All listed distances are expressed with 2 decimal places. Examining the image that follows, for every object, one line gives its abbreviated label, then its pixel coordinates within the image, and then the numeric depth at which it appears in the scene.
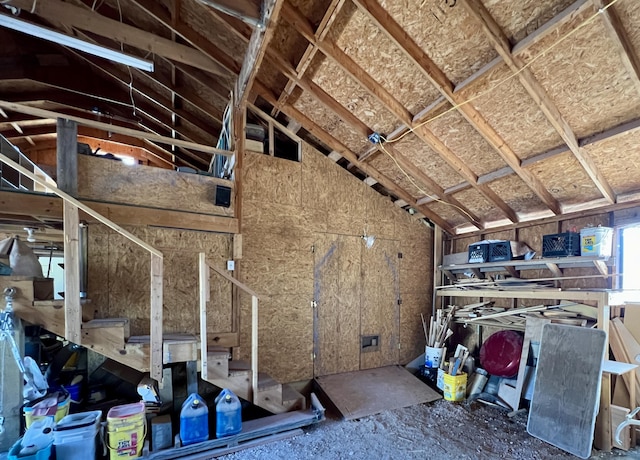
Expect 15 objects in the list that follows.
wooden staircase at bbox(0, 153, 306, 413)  2.67
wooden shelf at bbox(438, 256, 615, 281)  3.58
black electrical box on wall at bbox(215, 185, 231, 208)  3.79
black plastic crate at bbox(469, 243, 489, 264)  4.64
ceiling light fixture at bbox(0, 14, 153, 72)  2.45
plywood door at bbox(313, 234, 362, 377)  4.66
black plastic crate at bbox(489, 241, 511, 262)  4.39
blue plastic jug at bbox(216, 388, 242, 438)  3.00
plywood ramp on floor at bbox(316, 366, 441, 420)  3.87
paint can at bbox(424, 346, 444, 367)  4.81
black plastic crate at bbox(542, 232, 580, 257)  3.73
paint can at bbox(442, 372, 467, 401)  4.14
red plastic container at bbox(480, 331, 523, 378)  4.01
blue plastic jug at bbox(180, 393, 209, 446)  2.87
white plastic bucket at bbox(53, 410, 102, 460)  2.51
